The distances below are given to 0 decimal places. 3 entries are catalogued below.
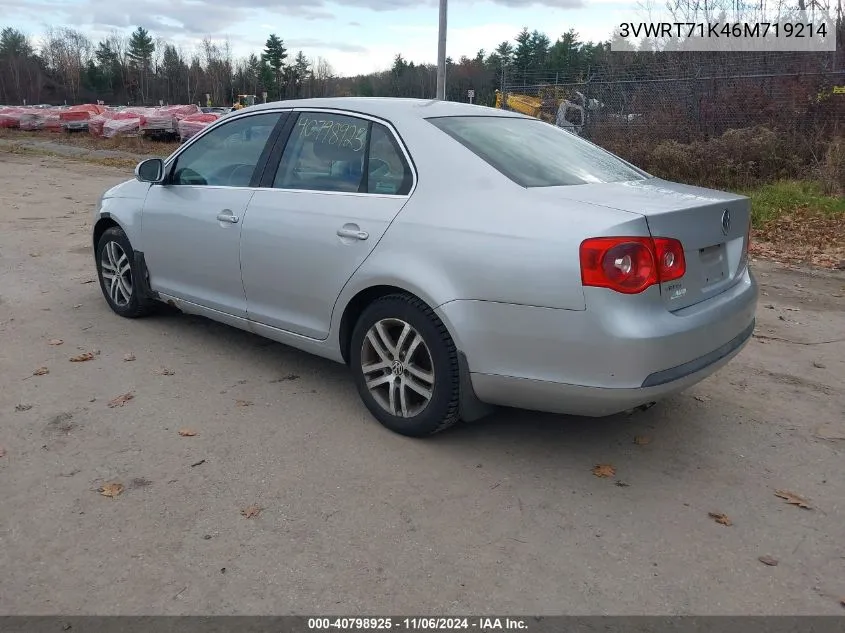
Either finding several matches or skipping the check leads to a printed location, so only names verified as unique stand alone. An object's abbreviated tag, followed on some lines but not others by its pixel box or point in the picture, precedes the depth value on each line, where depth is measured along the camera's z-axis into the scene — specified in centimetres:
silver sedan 311
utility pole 1317
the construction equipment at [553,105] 1573
